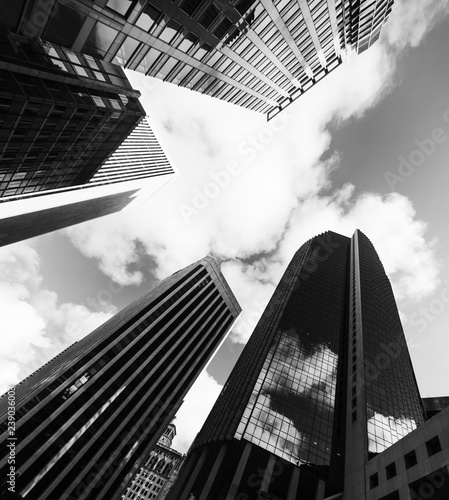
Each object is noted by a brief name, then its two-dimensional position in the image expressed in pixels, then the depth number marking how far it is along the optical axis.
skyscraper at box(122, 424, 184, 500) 120.12
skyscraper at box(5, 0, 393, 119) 25.34
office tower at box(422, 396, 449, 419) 108.25
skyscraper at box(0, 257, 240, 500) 59.53
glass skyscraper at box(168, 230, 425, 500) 55.88
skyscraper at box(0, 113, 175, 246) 65.50
